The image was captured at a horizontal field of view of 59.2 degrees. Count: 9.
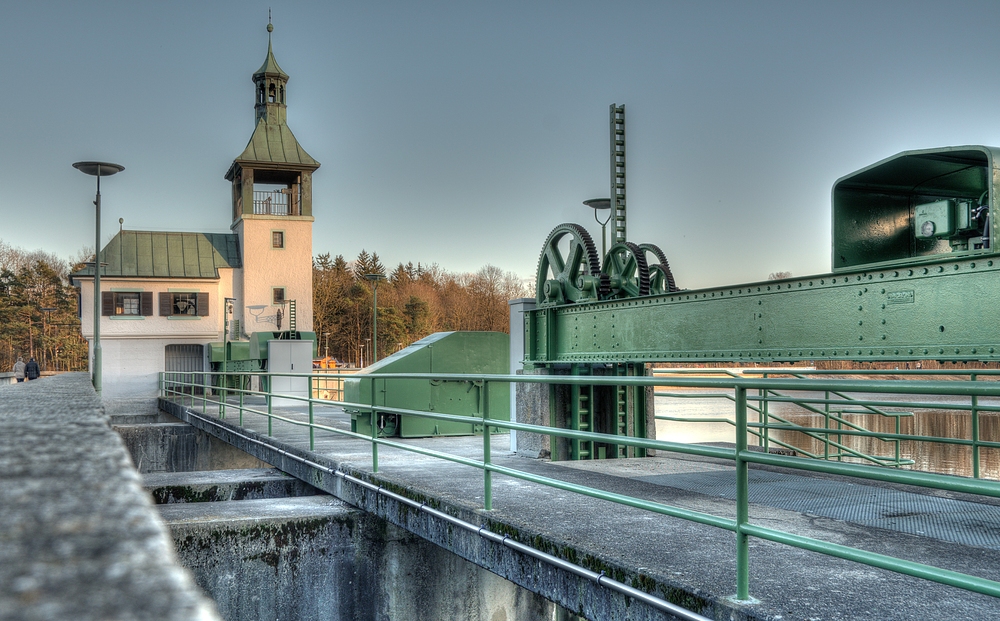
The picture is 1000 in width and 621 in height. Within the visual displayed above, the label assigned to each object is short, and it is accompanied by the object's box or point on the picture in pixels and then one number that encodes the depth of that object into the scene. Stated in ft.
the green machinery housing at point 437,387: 46.96
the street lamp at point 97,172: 74.90
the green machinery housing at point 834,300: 18.26
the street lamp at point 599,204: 57.98
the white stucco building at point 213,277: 144.56
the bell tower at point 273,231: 152.46
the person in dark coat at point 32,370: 107.04
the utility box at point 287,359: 95.45
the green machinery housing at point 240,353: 114.84
